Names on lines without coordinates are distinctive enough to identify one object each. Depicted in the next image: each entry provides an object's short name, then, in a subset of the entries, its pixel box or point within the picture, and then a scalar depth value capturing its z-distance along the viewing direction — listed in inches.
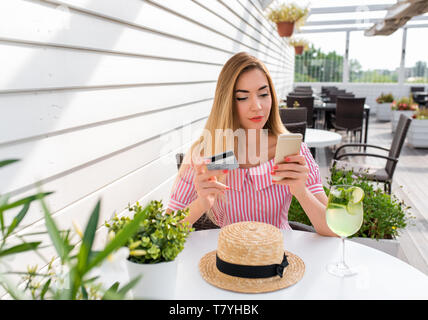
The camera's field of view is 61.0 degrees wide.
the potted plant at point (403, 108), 330.6
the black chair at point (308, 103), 254.2
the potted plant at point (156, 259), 31.4
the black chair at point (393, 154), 122.9
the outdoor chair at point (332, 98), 354.2
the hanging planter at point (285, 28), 240.4
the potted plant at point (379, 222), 83.2
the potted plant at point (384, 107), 446.3
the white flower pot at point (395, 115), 325.5
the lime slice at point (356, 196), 41.6
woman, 63.2
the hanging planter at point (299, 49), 411.4
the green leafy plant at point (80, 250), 15.5
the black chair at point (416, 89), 540.1
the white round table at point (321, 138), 134.3
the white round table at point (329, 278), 37.3
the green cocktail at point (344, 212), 41.8
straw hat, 38.4
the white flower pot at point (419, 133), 269.4
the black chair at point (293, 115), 141.1
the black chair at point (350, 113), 256.5
